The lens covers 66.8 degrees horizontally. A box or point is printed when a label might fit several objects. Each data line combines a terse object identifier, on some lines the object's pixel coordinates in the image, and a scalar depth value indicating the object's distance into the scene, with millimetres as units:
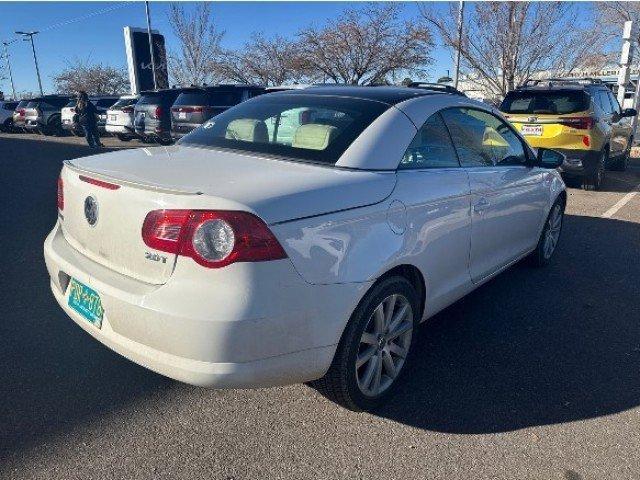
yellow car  8008
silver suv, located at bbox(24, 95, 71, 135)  20375
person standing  13888
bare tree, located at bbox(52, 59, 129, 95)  56219
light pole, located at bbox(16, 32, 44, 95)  50219
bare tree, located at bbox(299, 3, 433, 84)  23734
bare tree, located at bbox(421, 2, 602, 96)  16172
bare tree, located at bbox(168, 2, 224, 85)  30031
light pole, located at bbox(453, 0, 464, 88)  16828
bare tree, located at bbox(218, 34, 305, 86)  29105
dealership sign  31080
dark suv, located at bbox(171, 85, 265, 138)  11461
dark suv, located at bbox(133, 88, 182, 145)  13374
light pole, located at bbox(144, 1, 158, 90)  28203
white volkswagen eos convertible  1907
